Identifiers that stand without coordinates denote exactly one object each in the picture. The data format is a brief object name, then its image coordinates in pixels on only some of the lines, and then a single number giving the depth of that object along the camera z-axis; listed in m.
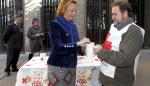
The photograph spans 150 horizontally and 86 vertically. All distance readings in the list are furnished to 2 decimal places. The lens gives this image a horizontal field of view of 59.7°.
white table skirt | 2.38
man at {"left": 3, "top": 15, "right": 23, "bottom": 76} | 3.77
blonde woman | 1.57
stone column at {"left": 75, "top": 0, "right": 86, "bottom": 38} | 5.62
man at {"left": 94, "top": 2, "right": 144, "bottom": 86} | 1.27
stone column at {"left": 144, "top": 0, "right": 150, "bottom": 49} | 6.02
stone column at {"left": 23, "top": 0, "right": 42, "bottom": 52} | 5.51
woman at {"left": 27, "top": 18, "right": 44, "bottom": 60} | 4.16
